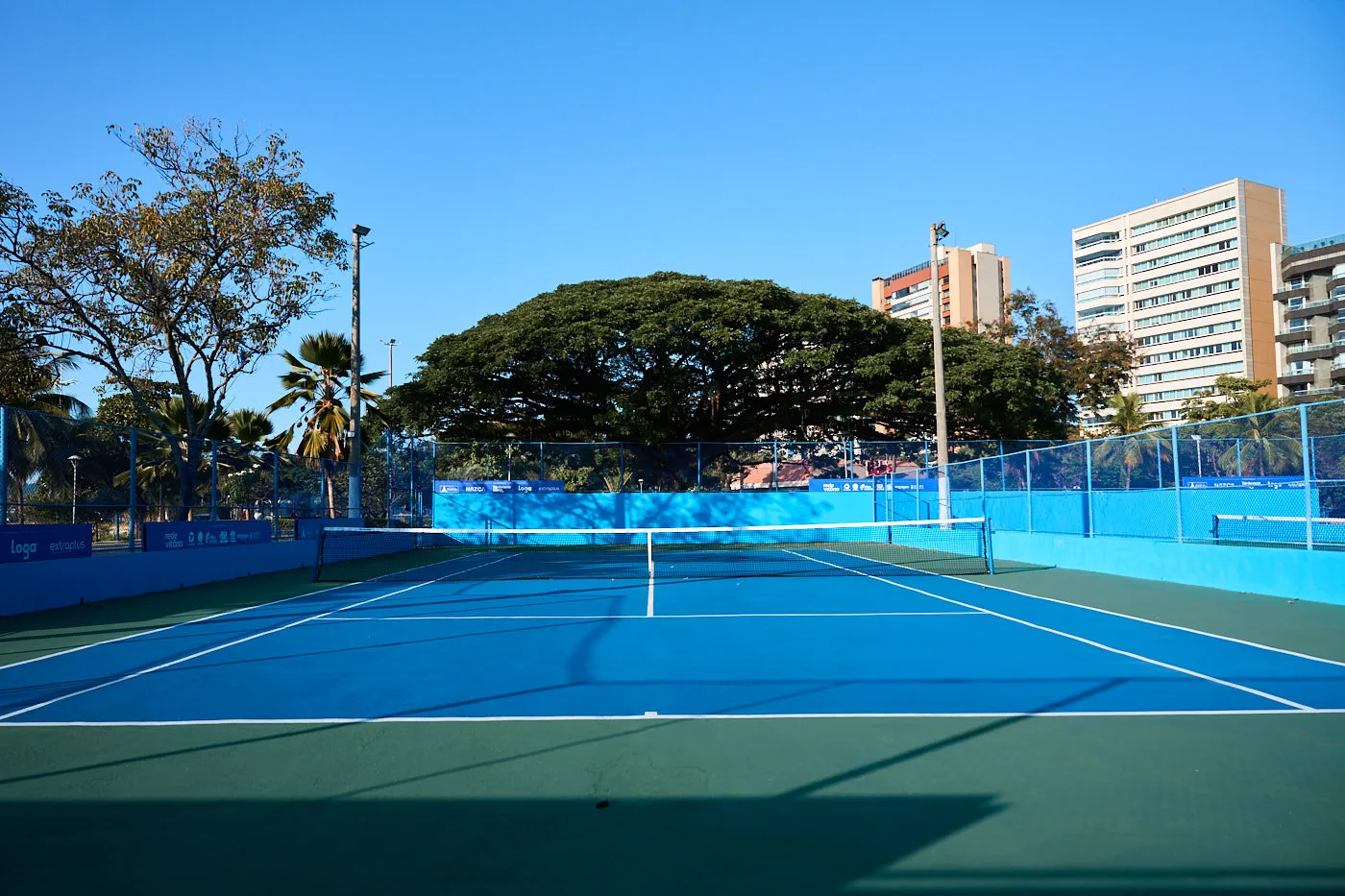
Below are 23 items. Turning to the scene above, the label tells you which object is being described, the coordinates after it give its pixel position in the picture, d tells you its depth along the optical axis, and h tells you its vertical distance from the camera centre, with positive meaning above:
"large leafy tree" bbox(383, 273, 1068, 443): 34.19 +4.03
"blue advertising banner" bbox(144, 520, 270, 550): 17.12 -0.84
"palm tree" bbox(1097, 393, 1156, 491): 49.31 +2.86
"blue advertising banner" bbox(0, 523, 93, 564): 13.53 -0.69
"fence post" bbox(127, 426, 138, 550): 16.03 -0.21
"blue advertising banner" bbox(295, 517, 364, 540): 23.77 -0.92
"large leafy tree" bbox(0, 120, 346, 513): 20.69 +5.34
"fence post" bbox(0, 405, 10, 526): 12.91 +0.45
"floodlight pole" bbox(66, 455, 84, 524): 14.69 +0.35
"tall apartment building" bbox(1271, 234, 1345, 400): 72.50 +12.03
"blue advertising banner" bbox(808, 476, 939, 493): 32.20 -0.29
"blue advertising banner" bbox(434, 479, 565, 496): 31.72 -0.04
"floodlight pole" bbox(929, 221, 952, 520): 25.56 +2.63
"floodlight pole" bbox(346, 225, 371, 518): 25.34 +2.72
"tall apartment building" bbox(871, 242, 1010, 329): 107.25 +22.10
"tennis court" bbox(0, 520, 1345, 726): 7.33 -1.79
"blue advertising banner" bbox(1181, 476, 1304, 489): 17.89 -0.32
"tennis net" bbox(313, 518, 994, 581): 21.12 -2.04
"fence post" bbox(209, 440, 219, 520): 19.17 +0.24
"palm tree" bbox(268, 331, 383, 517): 34.59 +3.46
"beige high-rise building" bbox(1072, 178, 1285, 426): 95.56 +19.73
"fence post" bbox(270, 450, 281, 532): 22.23 +0.01
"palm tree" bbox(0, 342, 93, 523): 13.35 +0.72
